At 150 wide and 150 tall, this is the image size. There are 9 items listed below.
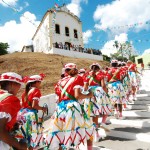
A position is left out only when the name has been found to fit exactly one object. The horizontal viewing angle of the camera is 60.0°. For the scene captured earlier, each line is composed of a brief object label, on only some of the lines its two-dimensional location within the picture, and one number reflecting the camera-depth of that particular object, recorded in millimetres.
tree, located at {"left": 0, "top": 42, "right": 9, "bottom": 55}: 25637
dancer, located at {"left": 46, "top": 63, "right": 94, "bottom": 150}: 2292
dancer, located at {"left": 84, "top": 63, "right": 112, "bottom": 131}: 3426
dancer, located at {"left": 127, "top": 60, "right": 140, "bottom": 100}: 5962
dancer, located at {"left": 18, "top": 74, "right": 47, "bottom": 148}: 2546
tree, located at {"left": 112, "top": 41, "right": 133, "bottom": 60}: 40468
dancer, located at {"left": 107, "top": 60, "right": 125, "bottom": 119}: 4181
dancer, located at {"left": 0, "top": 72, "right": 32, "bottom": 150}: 1366
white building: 19787
